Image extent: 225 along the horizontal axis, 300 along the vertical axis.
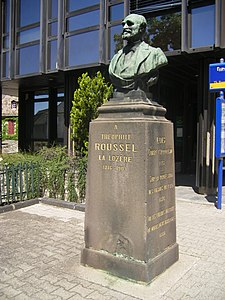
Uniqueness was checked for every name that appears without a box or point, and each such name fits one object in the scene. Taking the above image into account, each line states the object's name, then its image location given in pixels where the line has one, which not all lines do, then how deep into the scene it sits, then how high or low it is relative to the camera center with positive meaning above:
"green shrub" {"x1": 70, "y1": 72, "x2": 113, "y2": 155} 10.14 +1.24
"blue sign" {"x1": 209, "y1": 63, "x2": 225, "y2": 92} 7.52 +1.51
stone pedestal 3.78 -0.57
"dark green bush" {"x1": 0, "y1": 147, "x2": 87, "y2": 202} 7.88 -0.82
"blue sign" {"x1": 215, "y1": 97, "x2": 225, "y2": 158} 7.34 +0.37
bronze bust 4.08 +1.00
